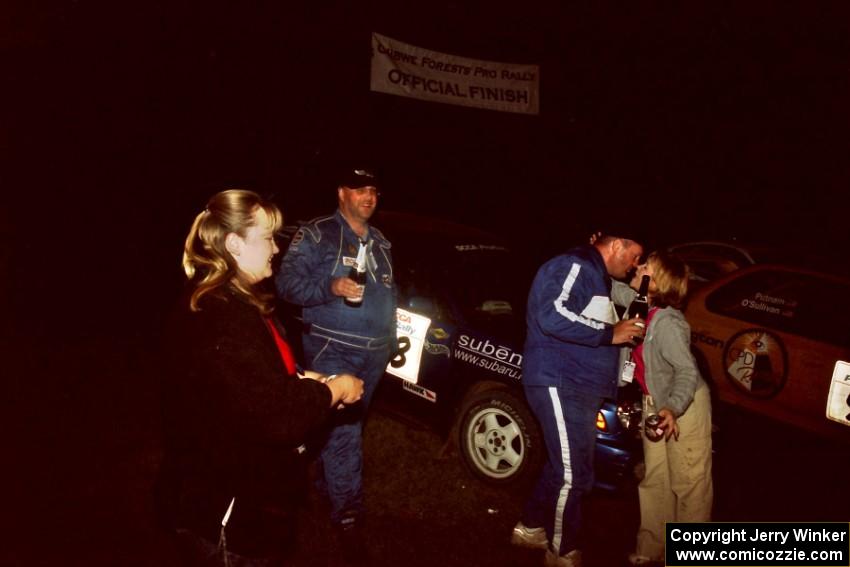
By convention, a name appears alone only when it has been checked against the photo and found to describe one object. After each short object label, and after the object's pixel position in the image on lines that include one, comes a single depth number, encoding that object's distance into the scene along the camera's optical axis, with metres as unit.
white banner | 11.59
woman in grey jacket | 3.14
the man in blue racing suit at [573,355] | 3.11
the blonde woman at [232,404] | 1.63
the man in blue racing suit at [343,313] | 3.53
